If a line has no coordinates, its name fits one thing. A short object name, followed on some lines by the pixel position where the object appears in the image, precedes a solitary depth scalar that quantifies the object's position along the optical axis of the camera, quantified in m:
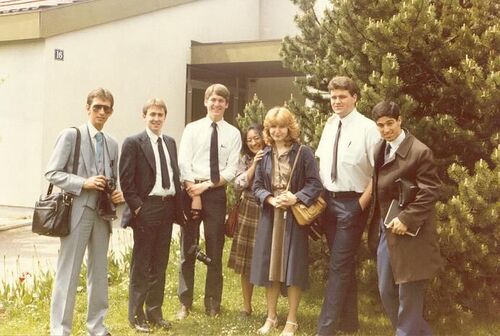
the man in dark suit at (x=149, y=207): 4.74
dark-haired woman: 5.25
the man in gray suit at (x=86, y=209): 4.30
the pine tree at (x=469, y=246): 4.32
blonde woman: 4.70
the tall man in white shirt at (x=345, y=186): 4.55
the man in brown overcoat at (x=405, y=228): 3.91
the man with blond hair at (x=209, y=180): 5.28
